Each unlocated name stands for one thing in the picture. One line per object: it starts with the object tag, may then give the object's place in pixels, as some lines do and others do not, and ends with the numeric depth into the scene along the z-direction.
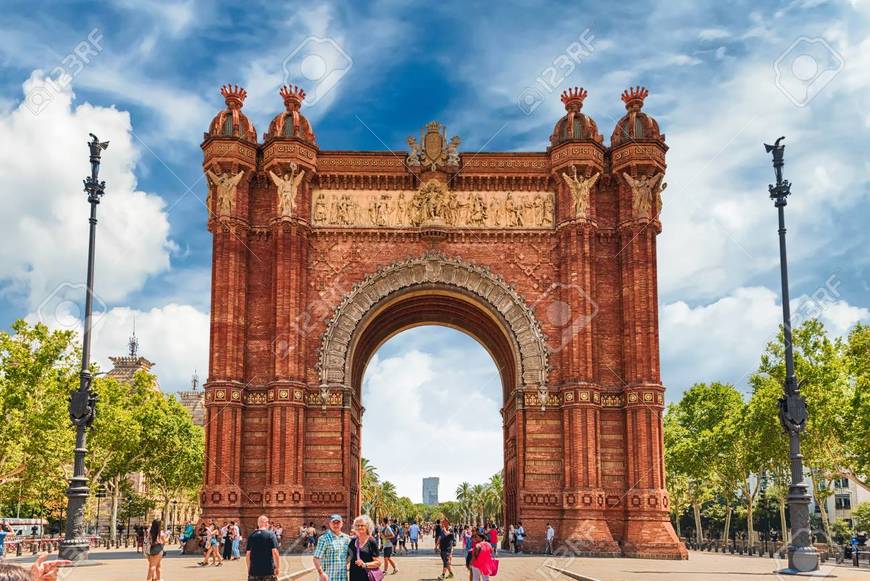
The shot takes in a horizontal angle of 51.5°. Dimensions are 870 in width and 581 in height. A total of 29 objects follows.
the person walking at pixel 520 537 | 33.28
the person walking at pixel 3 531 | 29.92
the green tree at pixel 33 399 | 36.03
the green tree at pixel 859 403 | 34.44
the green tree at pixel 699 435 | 52.50
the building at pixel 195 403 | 100.78
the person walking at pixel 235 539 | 30.62
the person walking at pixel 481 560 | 16.22
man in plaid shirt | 10.78
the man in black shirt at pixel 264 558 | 12.02
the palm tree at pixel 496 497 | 117.11
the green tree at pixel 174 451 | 52.41
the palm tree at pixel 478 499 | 127.42
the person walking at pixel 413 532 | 41.53
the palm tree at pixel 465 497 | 136.38
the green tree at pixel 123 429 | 46.91
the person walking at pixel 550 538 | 32.56
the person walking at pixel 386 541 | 23.38
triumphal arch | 33.62
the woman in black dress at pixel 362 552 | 10.73
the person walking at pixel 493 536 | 25.49
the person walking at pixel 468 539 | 25.28
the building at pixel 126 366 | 85.86
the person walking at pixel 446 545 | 22.92
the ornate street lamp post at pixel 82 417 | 22.30
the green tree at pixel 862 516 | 72.25
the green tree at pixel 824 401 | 38.25
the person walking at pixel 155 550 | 18.62
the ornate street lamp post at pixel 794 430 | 21.64
